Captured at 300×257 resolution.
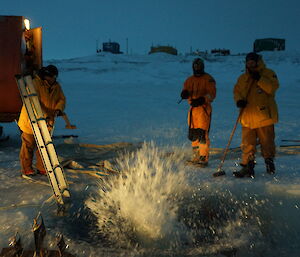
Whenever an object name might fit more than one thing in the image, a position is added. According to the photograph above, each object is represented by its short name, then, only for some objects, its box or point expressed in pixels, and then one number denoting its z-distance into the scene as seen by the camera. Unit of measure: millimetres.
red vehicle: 6148
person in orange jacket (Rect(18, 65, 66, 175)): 4543
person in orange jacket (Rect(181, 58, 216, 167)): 5160
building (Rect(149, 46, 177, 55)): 50750
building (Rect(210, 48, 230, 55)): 49188
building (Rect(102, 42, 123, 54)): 57875
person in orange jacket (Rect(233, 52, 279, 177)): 4473
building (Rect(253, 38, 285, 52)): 46062
